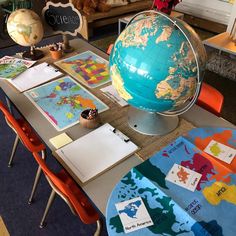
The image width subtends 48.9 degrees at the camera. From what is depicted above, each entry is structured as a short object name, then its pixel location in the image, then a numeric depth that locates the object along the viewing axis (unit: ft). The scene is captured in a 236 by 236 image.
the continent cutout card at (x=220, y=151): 3.44
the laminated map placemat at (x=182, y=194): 2.71
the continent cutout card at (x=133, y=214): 2.73
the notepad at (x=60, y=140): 3.64
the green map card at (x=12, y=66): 5.15
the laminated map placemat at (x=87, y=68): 5.02
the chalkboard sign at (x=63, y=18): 5.28
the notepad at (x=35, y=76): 4.87
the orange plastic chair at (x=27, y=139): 4.09
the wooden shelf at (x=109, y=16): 12.16
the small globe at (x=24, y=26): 5.05
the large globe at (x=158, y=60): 2.96
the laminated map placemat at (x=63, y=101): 4.11
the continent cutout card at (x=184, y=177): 3.12
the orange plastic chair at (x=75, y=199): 3.16
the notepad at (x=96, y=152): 3.31
